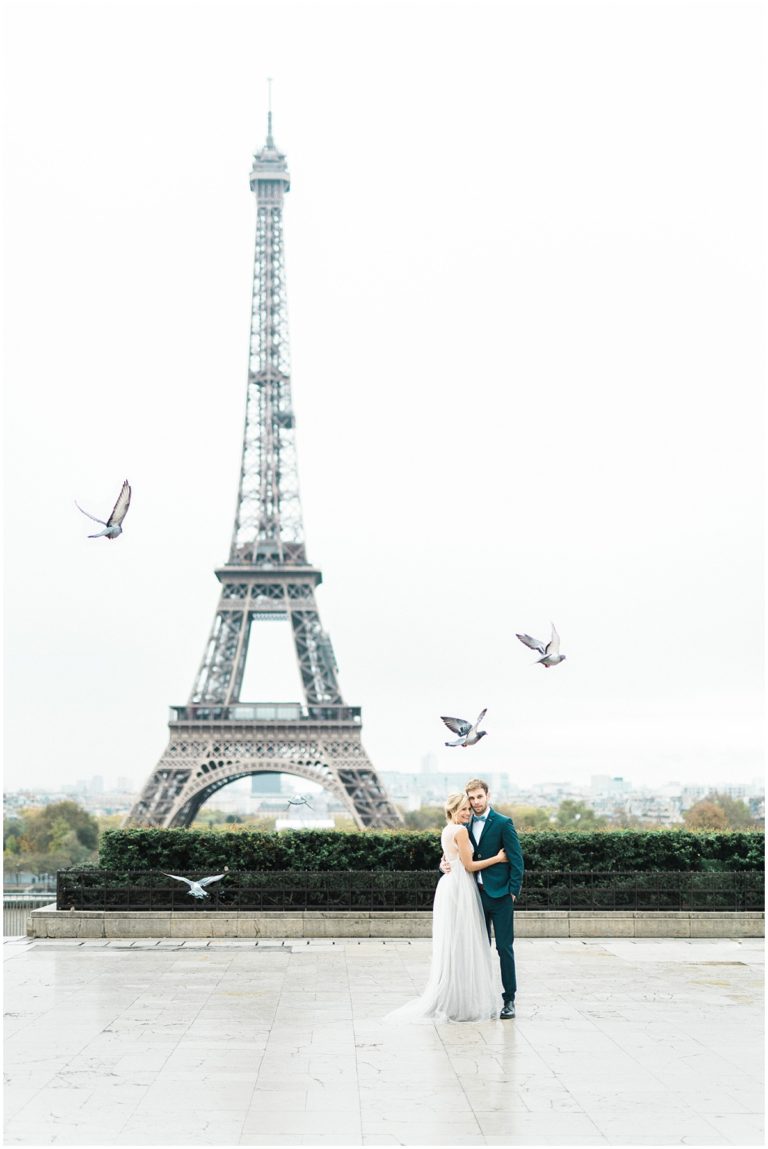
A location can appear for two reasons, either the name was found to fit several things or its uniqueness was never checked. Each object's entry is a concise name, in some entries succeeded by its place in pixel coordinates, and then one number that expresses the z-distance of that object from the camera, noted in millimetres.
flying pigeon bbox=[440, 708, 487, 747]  17750
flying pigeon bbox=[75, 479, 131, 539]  13156
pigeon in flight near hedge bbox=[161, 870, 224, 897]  16672
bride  11477
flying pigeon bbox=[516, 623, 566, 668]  15561
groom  11562
